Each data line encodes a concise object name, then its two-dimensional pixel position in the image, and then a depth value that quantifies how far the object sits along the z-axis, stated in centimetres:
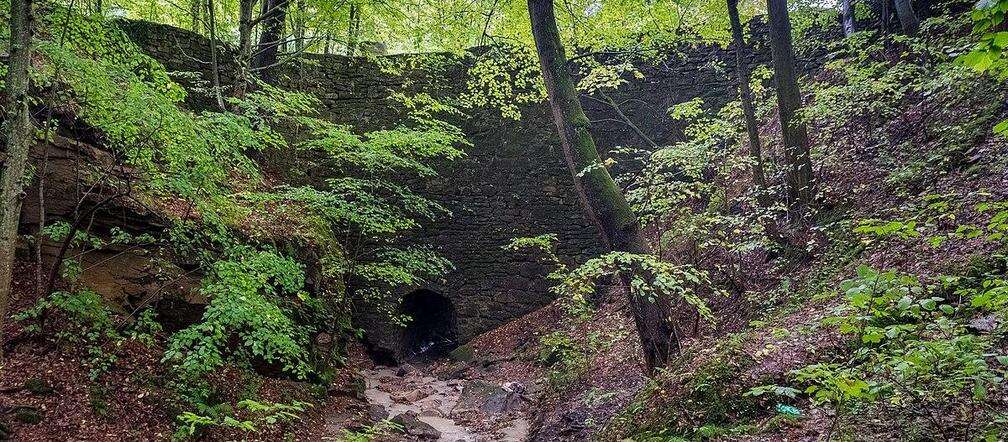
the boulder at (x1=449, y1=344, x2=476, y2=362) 972
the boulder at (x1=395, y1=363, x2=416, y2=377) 930
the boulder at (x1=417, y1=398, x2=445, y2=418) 692
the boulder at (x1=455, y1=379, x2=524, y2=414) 706
